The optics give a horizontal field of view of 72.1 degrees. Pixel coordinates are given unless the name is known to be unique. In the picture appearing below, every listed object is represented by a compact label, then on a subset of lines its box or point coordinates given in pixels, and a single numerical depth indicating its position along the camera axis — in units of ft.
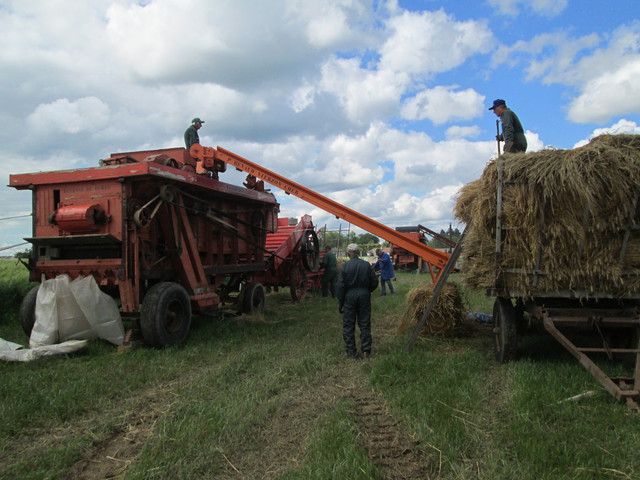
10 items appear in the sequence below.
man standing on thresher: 28.39
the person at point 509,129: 21.11
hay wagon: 15.12
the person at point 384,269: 44.01
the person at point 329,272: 44.47
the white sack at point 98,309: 19.76
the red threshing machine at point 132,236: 20.01
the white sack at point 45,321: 19.08
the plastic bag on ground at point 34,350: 17.60
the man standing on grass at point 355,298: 19.49
